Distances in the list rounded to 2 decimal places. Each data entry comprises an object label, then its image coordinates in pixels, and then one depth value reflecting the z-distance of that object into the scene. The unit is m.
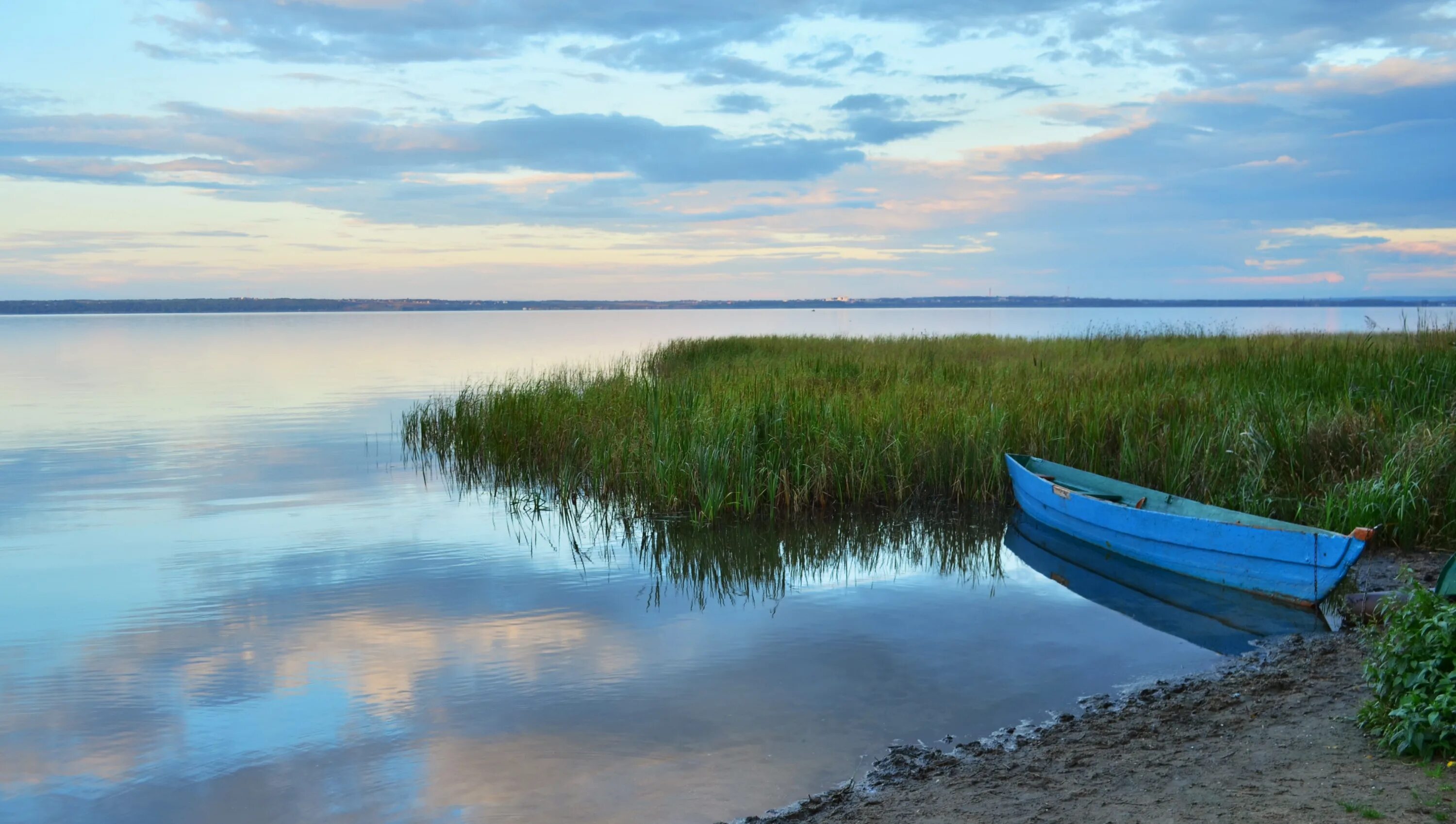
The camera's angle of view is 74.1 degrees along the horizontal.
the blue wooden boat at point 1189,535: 7.44
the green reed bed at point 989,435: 9.93
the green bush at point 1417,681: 4.05
